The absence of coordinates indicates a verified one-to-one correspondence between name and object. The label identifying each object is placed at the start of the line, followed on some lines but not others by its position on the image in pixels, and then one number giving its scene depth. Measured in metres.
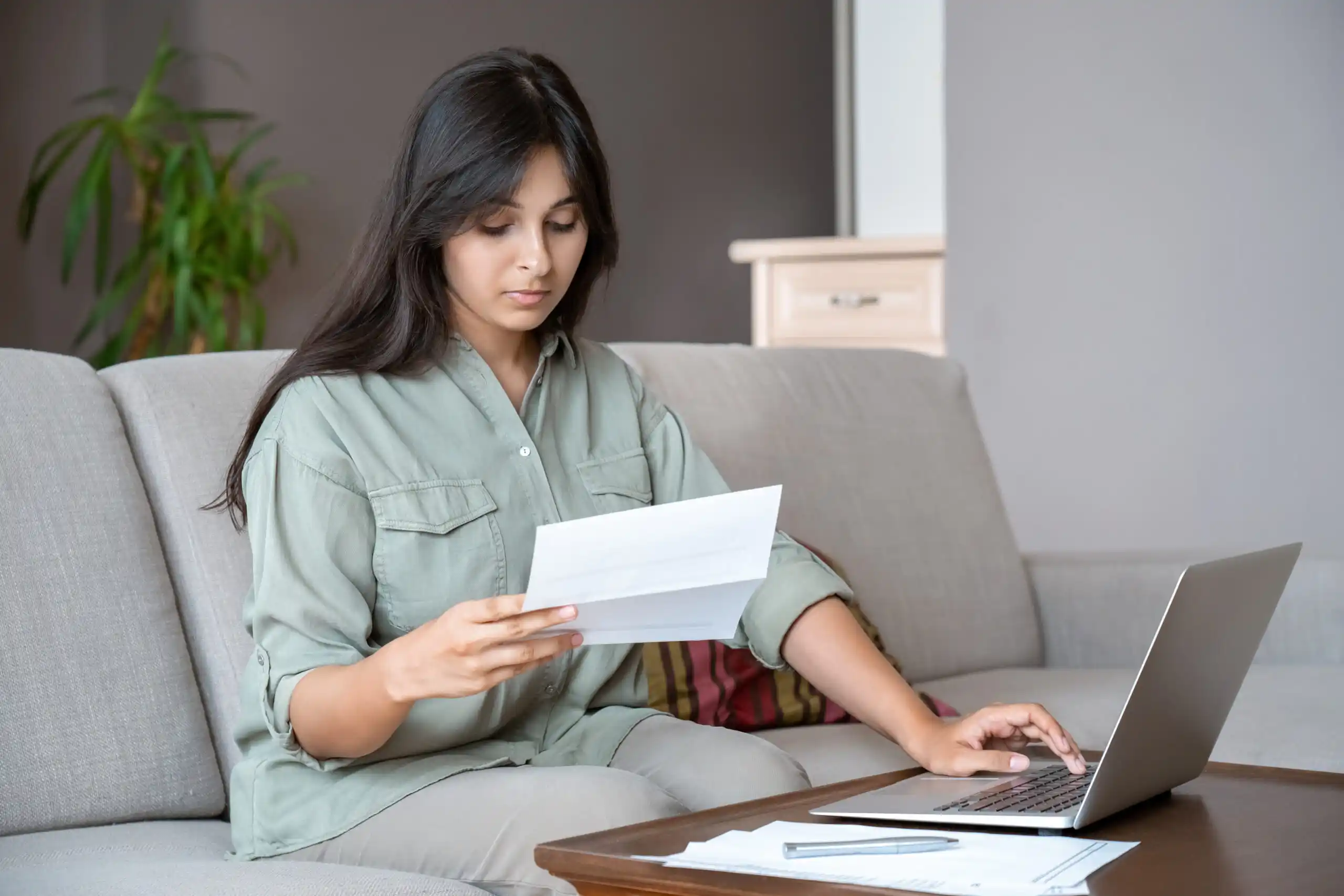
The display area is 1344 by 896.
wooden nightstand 7.09
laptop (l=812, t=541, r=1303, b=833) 2.77
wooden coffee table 2.64
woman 3.09
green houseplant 6.62
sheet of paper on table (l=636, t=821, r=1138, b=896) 2.57
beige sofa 3.30
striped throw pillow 3.73
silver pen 2.66
